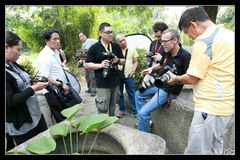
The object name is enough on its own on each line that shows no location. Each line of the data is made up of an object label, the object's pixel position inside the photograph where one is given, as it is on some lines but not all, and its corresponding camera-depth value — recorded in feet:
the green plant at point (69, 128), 3.70
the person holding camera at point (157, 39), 7.36
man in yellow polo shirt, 3.71
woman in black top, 4.33
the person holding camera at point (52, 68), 5.68
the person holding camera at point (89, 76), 11.15
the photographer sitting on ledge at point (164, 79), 5.29
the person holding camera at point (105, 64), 6.27
